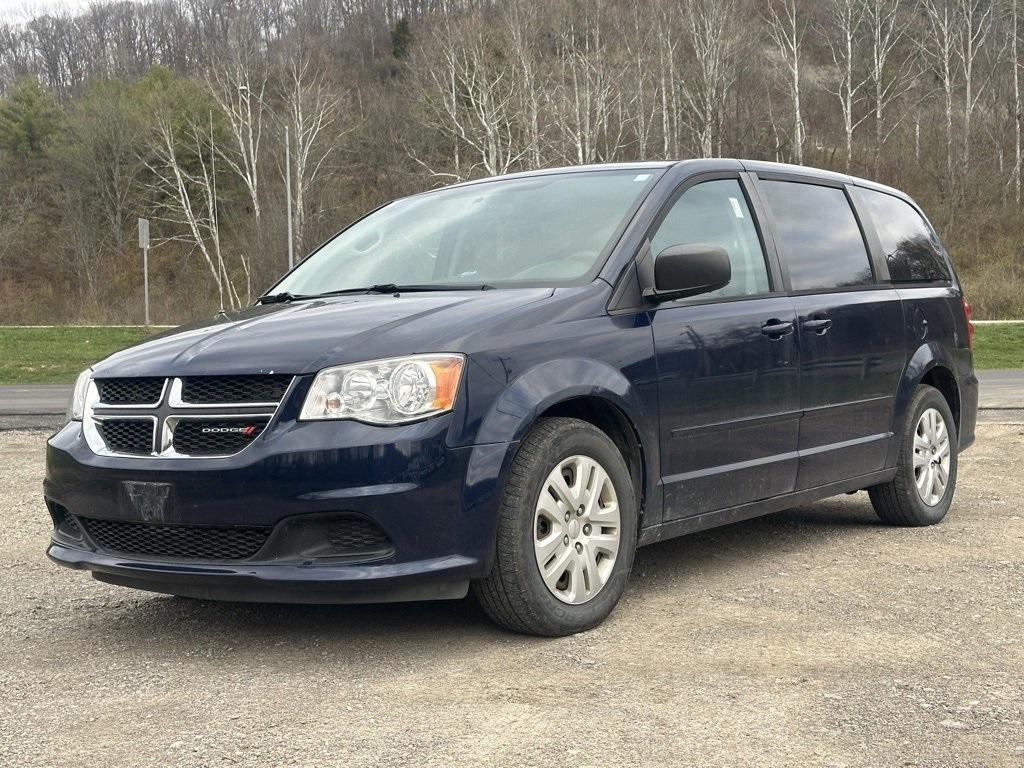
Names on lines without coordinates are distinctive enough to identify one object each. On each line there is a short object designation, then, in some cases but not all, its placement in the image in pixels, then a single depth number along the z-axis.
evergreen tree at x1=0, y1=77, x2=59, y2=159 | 58.09
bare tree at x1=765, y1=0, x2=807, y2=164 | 41.84
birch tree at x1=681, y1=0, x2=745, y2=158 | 42.47
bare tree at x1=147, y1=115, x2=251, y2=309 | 48.72
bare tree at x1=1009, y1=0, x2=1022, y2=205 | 42.40
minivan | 3.92
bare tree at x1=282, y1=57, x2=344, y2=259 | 45.96
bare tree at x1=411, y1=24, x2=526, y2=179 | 43.00
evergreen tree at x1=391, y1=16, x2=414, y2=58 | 68.44
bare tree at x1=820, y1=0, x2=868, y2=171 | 45.72
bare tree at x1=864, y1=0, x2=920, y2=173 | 46.25
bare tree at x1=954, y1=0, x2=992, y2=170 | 45.81
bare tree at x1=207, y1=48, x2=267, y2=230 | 47.34
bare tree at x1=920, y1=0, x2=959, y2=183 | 45.88
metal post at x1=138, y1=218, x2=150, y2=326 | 32.12
